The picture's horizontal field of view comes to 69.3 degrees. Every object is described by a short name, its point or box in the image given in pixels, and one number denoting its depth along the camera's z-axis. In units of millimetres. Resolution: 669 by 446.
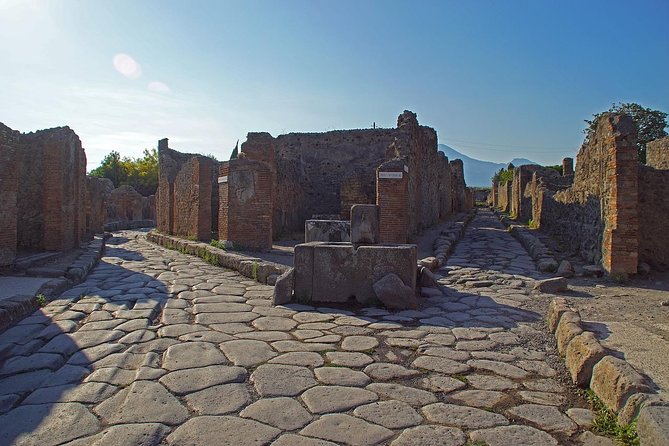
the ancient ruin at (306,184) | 10945
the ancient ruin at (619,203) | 7516
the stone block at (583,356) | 3135
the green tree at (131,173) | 44438
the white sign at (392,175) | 11250
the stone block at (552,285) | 6625
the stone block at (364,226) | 6309
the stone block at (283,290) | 5762
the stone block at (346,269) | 5754
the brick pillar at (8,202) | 8094
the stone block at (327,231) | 8523
